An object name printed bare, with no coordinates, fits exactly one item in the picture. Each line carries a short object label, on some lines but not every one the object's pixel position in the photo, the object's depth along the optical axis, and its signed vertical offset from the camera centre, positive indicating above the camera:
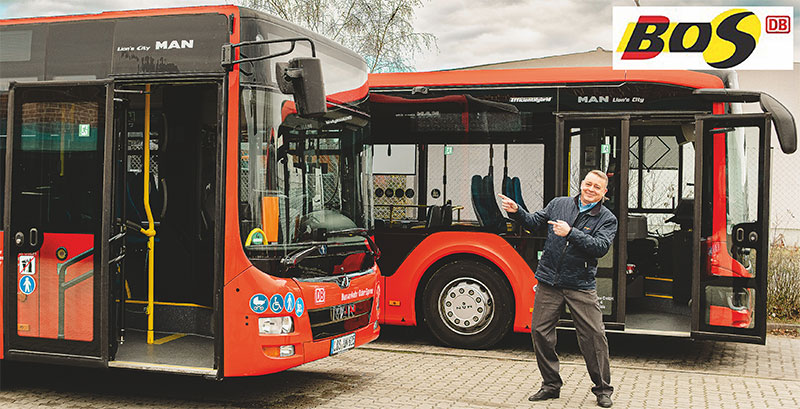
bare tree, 18.27 +3.81
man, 6.92 -0.68
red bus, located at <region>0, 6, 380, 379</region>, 6.22 +0.07
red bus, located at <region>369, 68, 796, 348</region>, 8.61 +0.13
